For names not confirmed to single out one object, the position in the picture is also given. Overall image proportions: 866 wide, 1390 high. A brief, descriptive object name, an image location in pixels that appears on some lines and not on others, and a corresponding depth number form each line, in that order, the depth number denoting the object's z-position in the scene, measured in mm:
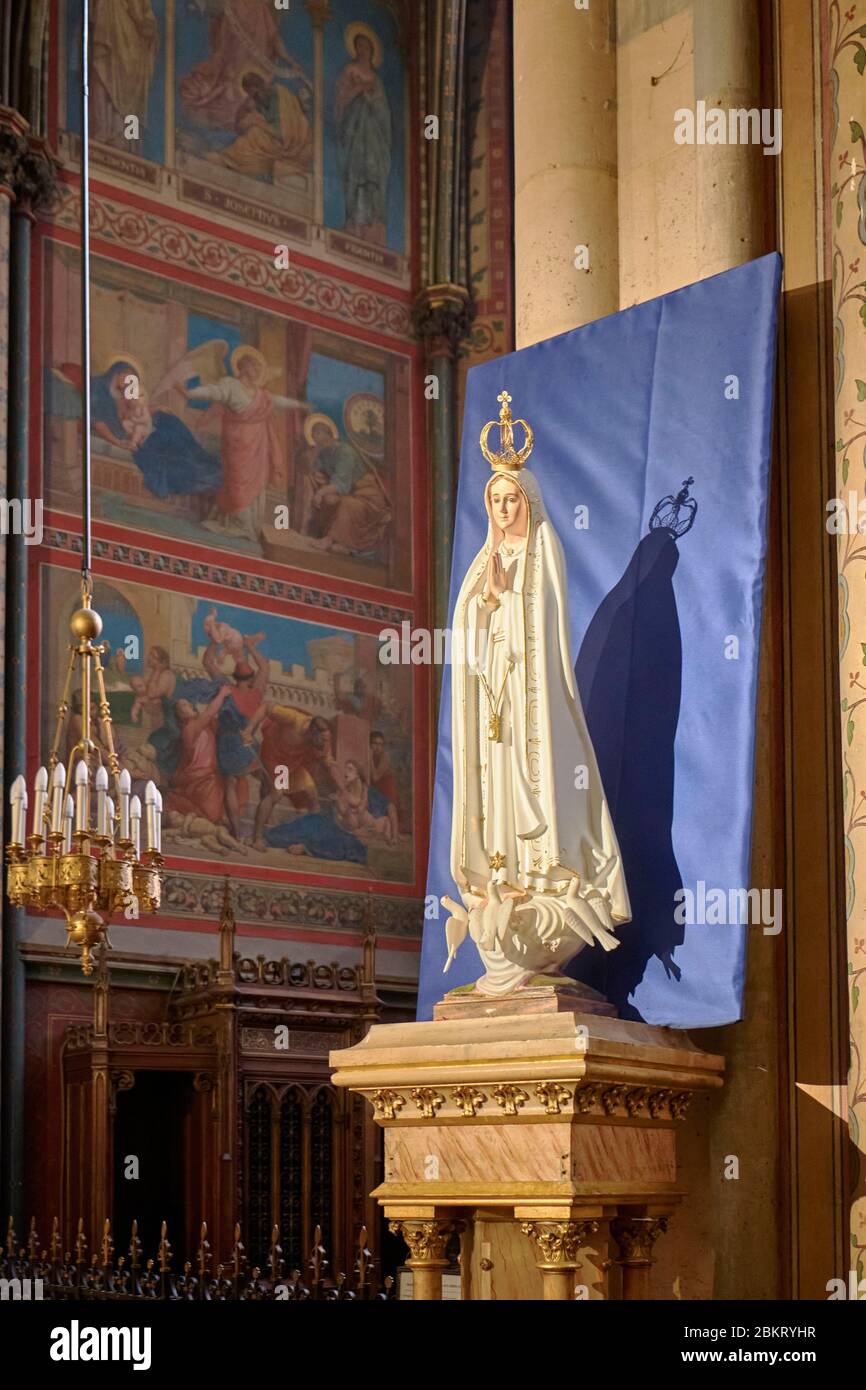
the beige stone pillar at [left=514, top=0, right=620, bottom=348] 6426
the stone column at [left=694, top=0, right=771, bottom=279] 5891
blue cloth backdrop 5379
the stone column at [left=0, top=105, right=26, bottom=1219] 12844
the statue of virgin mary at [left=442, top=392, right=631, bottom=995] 5160
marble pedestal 4746
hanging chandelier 9695
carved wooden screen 13188
